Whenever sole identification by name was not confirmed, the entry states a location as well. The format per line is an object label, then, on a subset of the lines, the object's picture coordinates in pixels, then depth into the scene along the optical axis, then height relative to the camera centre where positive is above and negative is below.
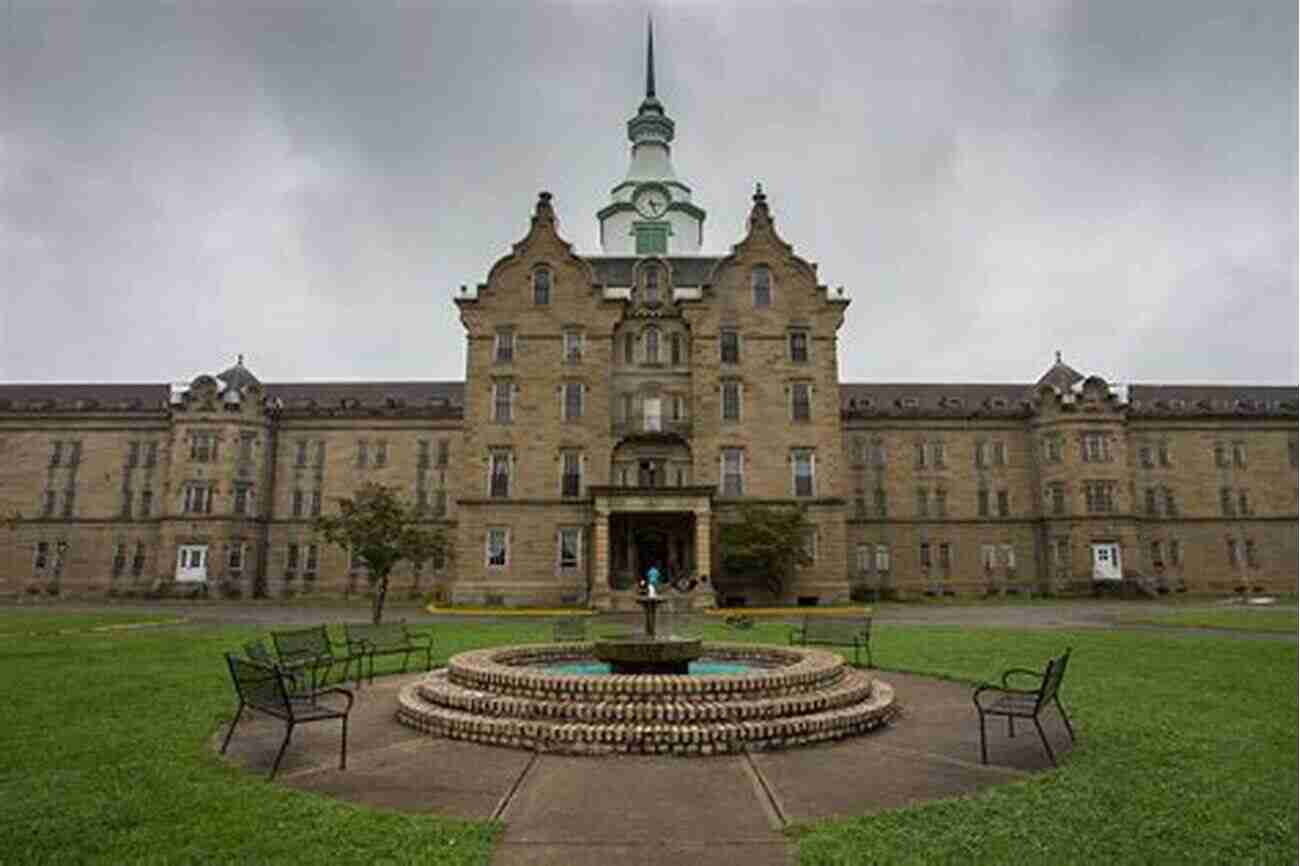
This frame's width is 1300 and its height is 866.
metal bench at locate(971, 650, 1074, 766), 8.13 -1.54
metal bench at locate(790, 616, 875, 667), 16.50 -1.50
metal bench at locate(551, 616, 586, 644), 17.73 -1.62
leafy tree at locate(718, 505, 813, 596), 40.09 +0.70
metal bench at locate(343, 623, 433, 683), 14.59 -1.62
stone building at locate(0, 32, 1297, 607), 44.59 +7.73
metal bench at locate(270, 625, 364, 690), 12.43 -1.54
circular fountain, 8.84 -1.80
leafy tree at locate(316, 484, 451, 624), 29.89 +0.83
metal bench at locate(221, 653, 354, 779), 7.92 -1.45
